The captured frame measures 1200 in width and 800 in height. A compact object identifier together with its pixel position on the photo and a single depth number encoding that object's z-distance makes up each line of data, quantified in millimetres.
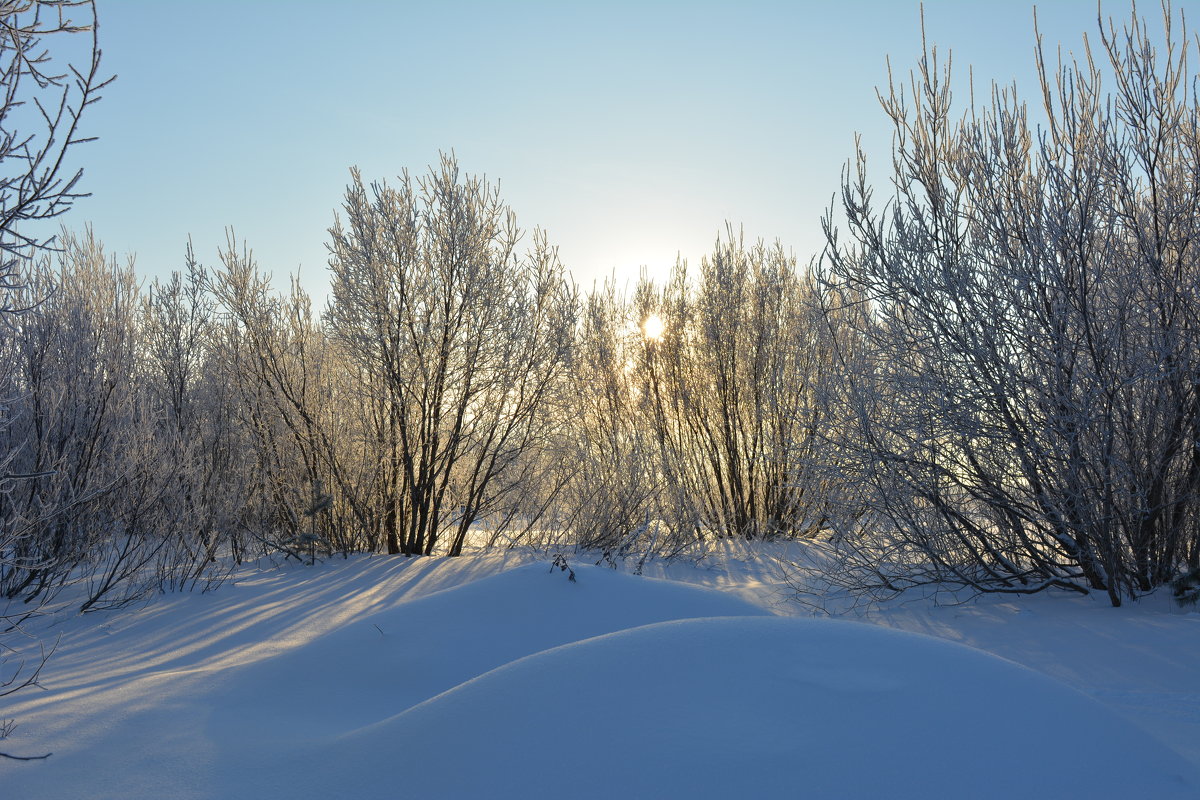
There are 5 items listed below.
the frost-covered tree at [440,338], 7957
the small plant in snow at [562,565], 4747
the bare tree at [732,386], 10156
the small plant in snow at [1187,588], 4367
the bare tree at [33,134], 2164
